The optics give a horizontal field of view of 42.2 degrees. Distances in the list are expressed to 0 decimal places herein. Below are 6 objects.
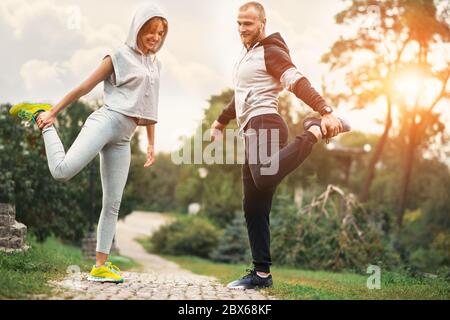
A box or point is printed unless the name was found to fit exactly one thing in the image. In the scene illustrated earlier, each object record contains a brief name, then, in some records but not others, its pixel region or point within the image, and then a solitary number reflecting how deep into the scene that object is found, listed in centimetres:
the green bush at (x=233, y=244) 1453
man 354
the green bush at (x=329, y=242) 1025
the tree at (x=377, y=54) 1603
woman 358
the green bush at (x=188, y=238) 1712
